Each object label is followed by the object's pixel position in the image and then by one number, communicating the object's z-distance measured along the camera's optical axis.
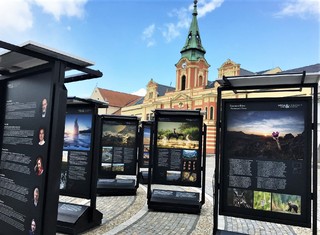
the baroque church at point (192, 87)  37.64
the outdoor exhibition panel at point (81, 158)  5.81
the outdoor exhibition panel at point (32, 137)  2.98
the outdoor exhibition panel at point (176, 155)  7.46
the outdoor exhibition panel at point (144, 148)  12.19
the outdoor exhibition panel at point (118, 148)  9.52
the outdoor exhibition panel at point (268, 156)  4.19
